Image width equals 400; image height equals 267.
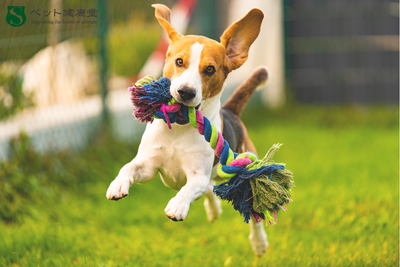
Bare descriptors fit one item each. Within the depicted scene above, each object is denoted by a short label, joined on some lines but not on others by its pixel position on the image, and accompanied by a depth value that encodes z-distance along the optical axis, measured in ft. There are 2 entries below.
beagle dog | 15.47
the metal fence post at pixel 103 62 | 34.73
